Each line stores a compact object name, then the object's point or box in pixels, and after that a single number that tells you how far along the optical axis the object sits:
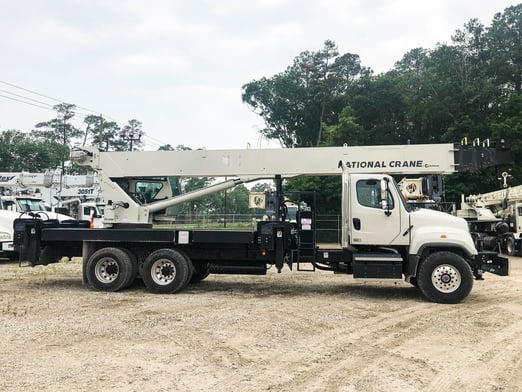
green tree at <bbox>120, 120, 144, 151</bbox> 68.93
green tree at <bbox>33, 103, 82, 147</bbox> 66.50
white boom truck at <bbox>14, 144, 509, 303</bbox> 8.50
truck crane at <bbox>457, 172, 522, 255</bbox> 18.86
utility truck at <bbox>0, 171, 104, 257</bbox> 13.92
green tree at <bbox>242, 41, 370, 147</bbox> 42.28
